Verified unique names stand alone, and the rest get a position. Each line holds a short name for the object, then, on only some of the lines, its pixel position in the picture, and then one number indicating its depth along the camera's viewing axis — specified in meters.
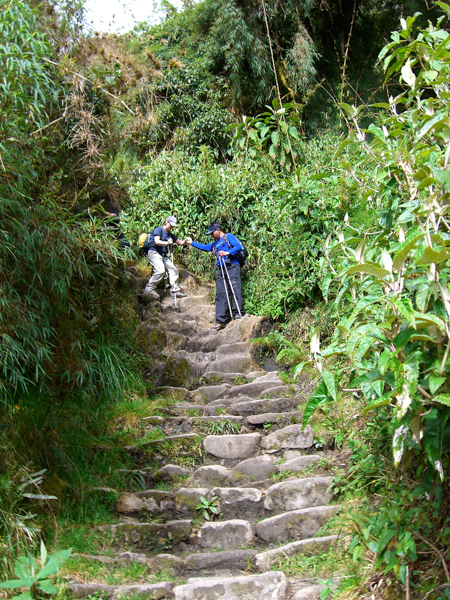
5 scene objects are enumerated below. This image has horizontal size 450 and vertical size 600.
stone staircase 3.37
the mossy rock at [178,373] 7.10
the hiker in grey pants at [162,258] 9.41
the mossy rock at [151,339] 7.58
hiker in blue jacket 8.68
